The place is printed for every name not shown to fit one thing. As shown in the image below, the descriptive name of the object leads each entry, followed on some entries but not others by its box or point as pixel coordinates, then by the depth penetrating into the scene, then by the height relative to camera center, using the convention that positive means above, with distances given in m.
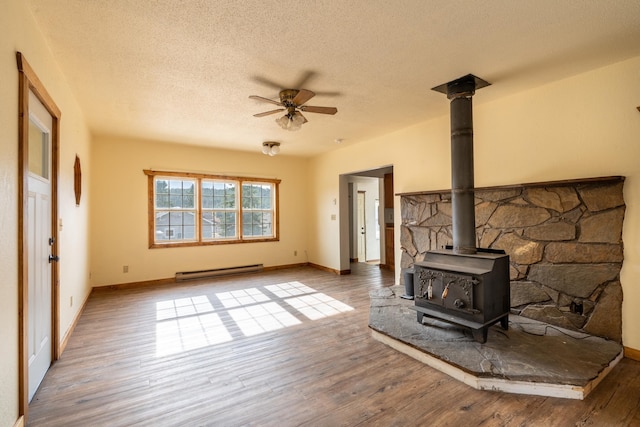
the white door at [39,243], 2.10 -0.15
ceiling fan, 3.16 +1.16
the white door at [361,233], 8.04 -0.42
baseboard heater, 5.68 -1.03
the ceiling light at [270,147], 5.23 +1.24
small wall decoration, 3.50 +0.50
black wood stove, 2.62 -0.47
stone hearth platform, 2.14 -1.12
